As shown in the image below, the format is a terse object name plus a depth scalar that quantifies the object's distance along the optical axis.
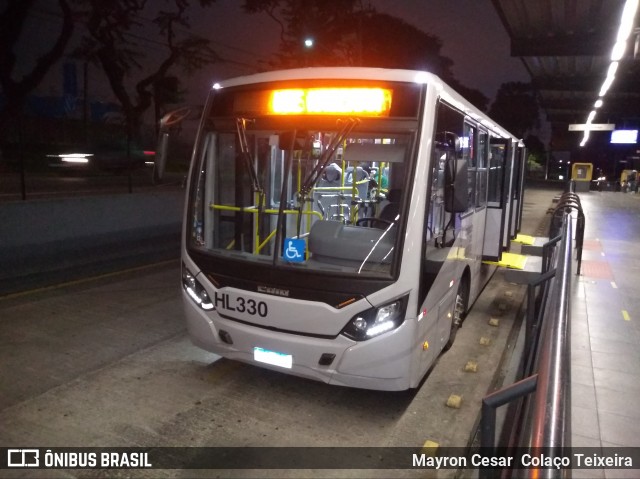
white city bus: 4.00
